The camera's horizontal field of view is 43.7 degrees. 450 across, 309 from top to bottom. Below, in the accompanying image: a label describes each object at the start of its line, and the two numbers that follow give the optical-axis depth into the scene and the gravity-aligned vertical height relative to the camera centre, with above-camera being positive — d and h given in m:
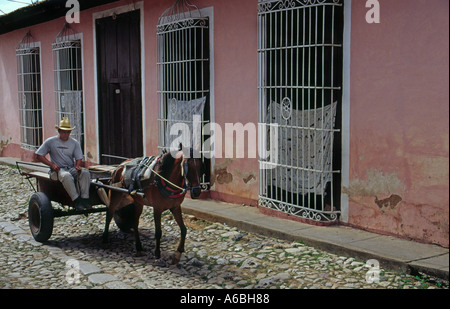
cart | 6.83 -1.20
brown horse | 5.66 -0.91
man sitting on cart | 6.69 -0.75
